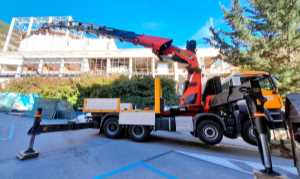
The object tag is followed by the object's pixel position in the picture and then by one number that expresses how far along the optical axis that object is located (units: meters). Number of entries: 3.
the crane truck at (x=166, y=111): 4.74
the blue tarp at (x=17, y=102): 15.41
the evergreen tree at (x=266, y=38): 7.50
